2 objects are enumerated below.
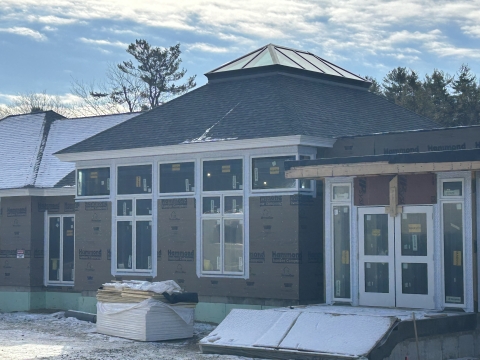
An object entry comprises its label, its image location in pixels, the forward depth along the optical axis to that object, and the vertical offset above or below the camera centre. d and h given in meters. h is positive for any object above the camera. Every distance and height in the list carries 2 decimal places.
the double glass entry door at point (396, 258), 16.20 -0.52
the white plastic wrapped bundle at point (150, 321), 16.97 -1.89
